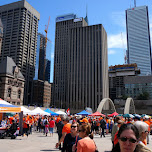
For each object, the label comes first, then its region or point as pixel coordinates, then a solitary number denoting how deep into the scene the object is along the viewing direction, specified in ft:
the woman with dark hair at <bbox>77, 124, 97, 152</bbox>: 11.84
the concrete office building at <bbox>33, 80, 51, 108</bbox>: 462.19
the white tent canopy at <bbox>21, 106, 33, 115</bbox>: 70.46
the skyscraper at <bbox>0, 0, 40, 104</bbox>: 418.31
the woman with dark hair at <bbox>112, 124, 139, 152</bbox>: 7.54
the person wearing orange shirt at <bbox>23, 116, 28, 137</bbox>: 54.90
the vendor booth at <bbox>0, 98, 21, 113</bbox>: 49.10
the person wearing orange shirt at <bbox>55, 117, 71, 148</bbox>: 22.26
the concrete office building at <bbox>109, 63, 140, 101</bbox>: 516.57
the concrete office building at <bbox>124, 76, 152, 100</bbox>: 361.18
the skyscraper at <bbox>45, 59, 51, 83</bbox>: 619.67
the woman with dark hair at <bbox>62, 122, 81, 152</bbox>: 17.47
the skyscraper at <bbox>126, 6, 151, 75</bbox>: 619.67
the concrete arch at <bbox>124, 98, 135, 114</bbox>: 194.68
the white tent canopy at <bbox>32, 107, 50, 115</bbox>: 84.13
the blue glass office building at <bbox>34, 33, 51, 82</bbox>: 573.33
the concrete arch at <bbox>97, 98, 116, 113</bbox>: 148.11
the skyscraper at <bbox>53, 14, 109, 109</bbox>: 413.59
